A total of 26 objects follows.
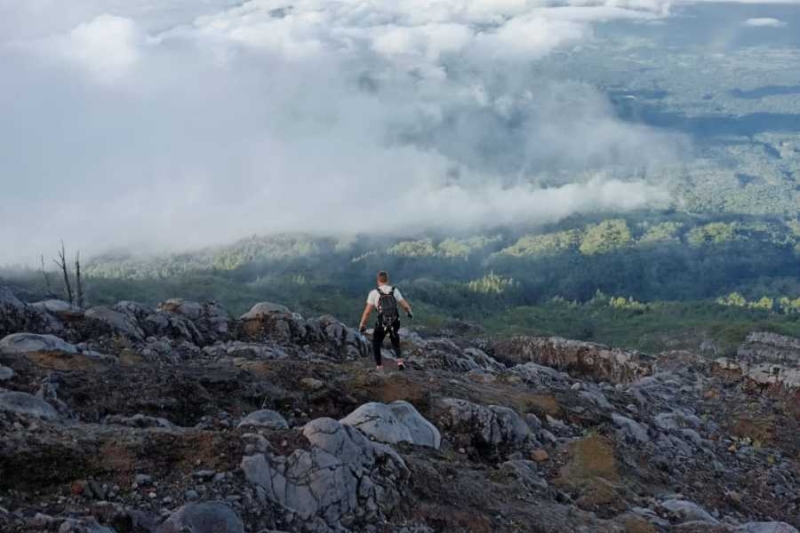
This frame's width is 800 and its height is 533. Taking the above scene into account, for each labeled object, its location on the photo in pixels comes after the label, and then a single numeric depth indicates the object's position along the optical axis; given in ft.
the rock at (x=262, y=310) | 101.82
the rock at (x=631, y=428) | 79.71
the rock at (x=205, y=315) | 96.93
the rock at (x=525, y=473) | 57.93
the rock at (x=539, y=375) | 97.53
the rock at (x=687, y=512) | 57.72
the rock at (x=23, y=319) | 81.46
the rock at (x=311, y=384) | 68.08
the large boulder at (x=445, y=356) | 100.73
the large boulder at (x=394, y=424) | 55.21
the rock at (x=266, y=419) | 55.21
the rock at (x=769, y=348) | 226.38
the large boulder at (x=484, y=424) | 66.54
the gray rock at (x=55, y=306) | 86.12
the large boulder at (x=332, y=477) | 44.04
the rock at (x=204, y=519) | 38.40
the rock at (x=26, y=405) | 50.57
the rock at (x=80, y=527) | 36.13
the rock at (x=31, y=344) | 67.97
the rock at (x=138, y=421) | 55.06
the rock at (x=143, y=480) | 42.09
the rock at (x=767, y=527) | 56.75
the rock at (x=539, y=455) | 66.54
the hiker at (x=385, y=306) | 72.69
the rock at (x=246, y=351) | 84.43
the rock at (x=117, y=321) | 85.92
